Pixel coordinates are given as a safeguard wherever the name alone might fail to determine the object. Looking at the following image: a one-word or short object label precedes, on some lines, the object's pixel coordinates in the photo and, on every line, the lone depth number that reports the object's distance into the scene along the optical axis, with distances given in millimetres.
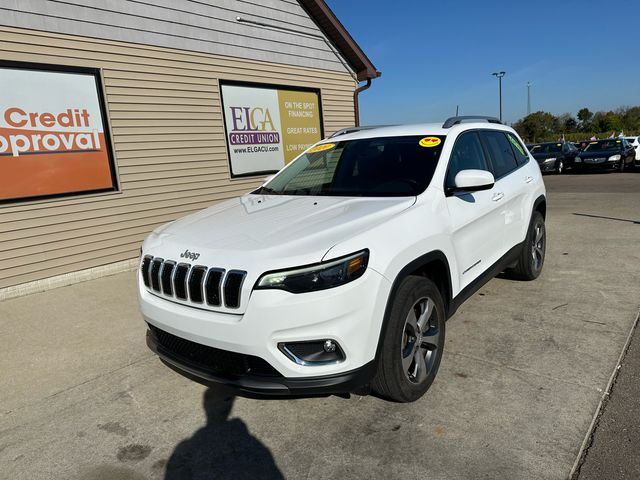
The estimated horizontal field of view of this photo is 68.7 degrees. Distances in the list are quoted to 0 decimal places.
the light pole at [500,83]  39206
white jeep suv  2334
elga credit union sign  8164
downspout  10802
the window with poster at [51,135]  5586
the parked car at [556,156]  21925
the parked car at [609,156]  19828
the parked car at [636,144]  19834
